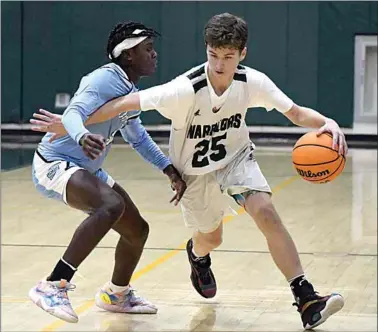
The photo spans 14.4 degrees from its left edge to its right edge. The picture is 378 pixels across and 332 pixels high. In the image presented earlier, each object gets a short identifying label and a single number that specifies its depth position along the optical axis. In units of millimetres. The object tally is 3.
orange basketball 7449
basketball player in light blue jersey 6964
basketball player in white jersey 7121
